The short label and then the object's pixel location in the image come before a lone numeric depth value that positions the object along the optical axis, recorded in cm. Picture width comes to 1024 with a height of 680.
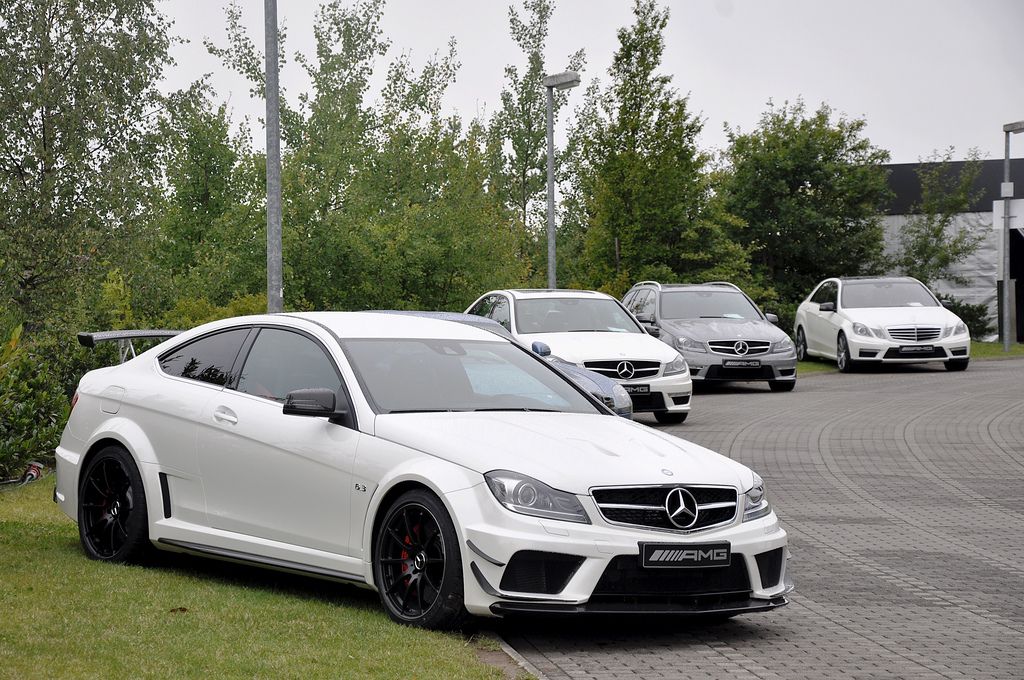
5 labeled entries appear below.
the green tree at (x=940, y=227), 4959
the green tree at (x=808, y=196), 4706
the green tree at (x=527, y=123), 6250
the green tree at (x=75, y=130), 3484
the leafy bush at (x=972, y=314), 4609
